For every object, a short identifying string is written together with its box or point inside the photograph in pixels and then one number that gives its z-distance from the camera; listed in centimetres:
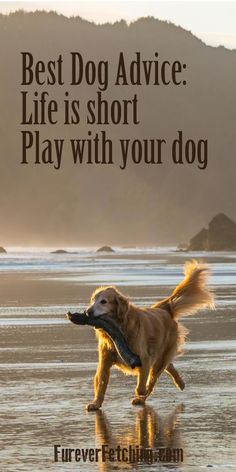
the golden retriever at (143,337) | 1177
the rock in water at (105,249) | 9081
